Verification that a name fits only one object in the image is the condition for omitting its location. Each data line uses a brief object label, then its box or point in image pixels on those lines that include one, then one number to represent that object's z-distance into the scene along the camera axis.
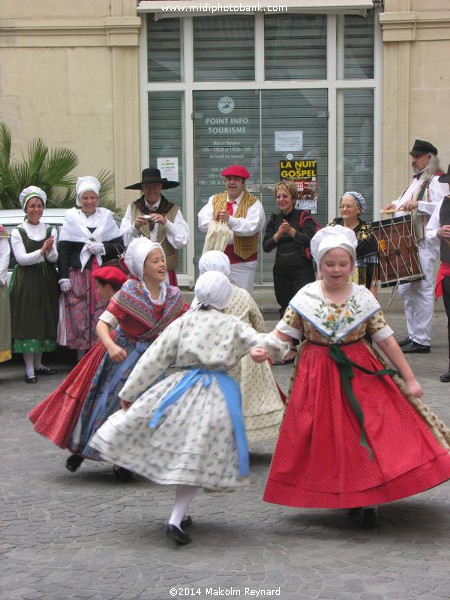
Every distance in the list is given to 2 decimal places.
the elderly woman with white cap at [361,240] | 9.87
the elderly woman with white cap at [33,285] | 10.51
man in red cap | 10.68
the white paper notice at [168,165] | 15.22
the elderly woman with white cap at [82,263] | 10.52
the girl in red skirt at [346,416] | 5.65
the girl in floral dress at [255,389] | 7.32
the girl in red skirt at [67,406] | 6.99
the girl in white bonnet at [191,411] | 5.56
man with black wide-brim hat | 10.33
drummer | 11.21
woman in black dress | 10.91
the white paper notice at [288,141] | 15.14
